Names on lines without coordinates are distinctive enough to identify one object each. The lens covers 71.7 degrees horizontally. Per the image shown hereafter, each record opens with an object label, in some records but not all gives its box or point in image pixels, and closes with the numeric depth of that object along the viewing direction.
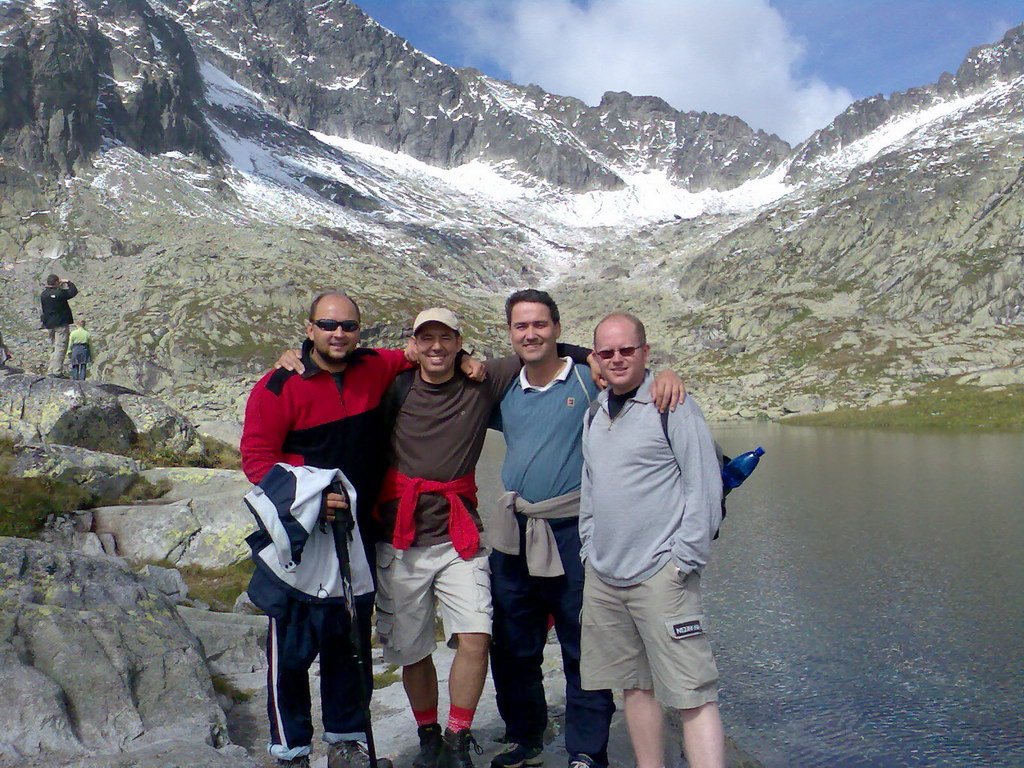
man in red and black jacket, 5.61
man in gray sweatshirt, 5.30
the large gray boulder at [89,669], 5.07
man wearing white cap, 6.06
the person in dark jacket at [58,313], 21.55
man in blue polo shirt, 6.12
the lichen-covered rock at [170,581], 10.28
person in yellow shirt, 22.83
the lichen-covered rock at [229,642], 8.40
